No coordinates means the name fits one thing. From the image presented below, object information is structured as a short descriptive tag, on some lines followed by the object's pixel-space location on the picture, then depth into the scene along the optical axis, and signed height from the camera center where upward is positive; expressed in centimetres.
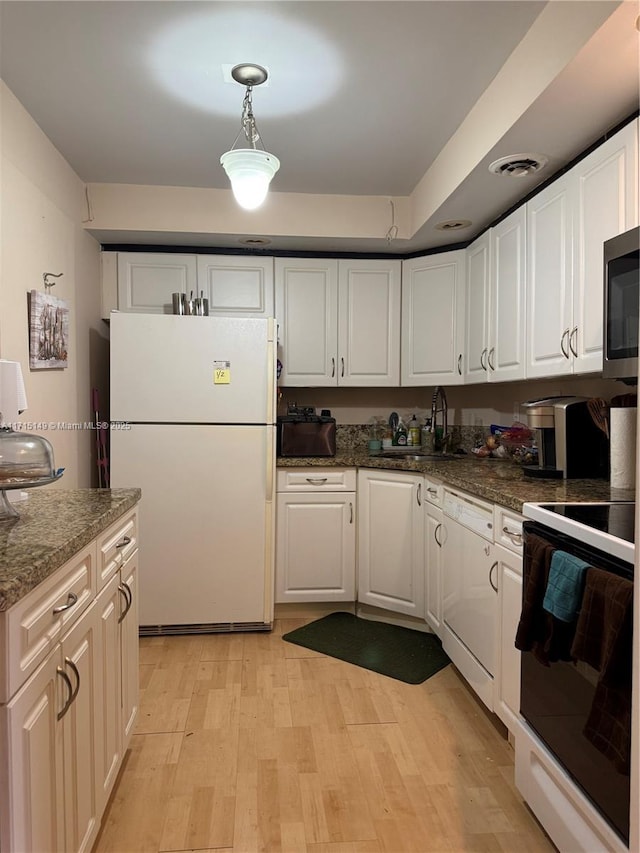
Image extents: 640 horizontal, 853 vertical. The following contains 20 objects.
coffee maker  229 -10
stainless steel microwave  177 +34
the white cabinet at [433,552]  284 -69
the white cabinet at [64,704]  100 -62
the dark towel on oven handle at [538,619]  151 -55
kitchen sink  329 -24
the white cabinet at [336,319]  357 +59
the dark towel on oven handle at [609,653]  121 -52
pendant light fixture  199 +86
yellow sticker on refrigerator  304 +22
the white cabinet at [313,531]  330 -66
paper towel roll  207 -11
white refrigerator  301 -23
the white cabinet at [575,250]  188 +62
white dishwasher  217 -72
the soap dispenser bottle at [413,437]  381 -14
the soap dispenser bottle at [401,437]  380 -14
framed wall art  240 +36
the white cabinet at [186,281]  343 +80
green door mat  271 -117
